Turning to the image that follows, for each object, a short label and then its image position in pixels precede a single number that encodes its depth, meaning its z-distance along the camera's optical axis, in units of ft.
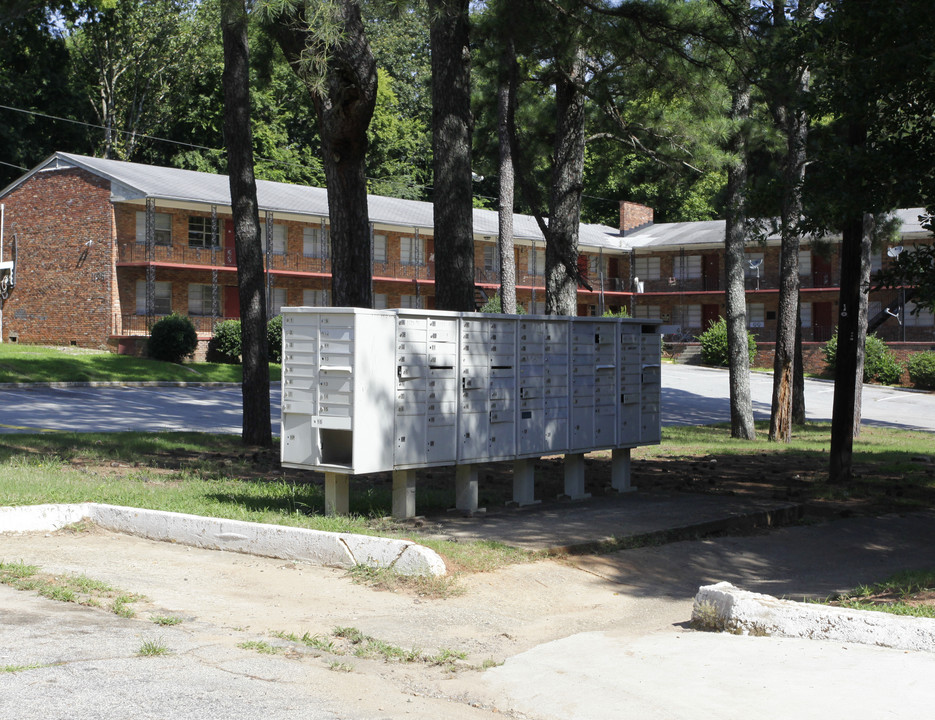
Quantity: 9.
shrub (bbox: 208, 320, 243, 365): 122.31
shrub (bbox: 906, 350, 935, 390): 131.95
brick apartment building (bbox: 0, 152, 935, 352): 129.18
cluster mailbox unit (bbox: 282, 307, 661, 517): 28.45
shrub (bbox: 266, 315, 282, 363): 118.52
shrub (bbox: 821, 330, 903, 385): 138.62
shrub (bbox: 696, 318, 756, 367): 155.12
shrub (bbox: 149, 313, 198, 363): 115.24
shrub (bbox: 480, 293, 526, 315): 128.37
